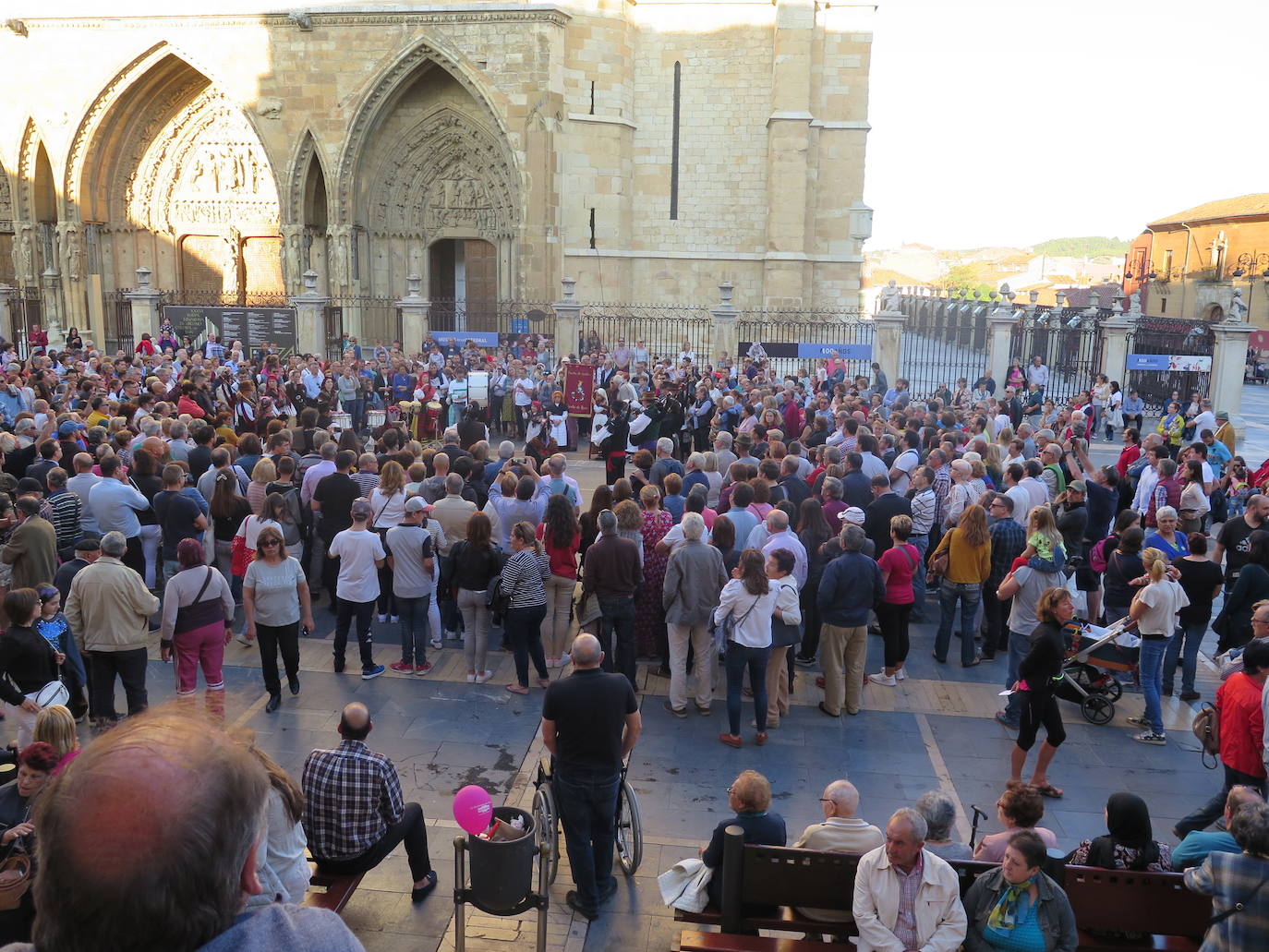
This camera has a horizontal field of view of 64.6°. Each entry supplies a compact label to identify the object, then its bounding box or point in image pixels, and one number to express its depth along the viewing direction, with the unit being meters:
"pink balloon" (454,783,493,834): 4.44
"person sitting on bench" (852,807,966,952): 3.85
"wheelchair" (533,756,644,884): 5.21
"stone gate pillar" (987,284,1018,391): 21.22
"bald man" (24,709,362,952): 1.29
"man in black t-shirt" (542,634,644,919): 5.07
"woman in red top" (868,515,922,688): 7.95
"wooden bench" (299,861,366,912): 4.58
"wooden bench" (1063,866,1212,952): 4.27
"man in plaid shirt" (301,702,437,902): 4.68
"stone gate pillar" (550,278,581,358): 21.17
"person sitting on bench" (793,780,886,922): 4.44
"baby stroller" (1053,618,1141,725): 7.69
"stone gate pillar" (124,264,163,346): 24.19
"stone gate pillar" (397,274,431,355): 22.02
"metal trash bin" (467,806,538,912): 4.57
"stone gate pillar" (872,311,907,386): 21.08
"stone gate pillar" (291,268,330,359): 22.42
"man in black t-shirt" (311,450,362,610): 9.08
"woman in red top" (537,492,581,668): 8.03
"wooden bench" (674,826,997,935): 4.27
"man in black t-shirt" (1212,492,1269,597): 8.36
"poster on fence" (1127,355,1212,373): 19.00
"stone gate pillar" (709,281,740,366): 21.84
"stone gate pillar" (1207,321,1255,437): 18.94
